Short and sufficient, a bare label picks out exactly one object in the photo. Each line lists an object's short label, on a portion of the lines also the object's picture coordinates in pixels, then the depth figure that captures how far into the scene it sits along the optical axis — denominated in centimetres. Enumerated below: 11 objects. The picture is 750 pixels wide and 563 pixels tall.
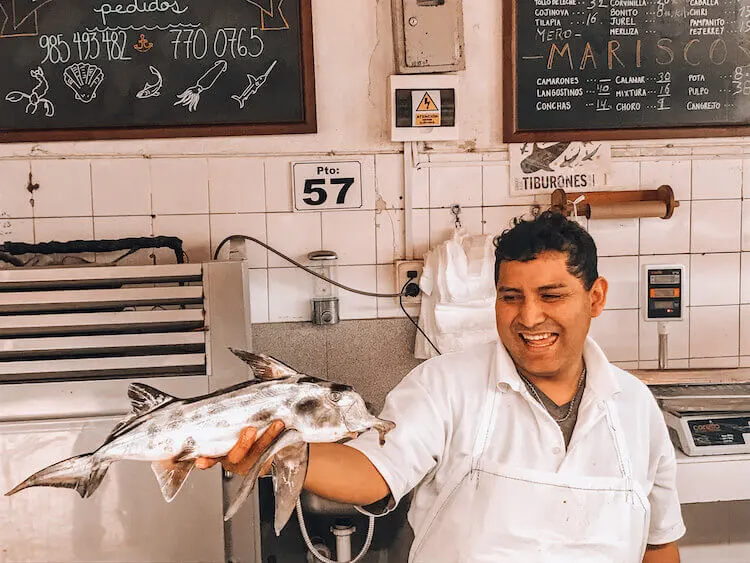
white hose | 253
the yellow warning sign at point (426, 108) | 289
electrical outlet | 294
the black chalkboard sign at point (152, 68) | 281
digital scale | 242
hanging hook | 300
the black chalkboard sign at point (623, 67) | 297
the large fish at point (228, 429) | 128
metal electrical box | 281
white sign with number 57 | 293
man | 165
